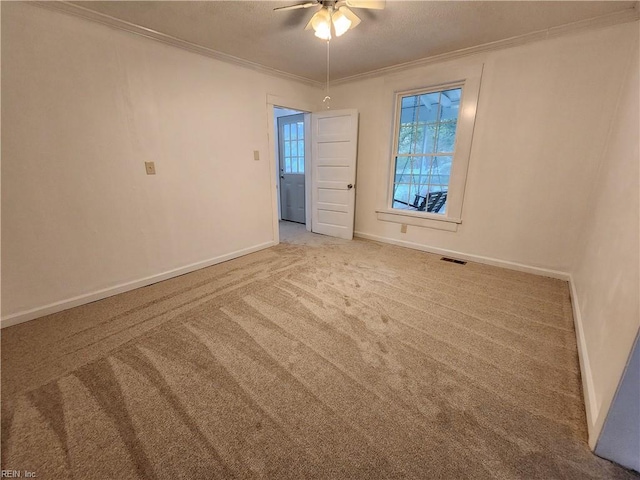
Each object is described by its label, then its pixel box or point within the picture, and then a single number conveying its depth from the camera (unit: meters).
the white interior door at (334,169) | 3.76
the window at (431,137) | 2.89
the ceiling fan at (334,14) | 1.76
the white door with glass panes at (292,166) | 4.76
